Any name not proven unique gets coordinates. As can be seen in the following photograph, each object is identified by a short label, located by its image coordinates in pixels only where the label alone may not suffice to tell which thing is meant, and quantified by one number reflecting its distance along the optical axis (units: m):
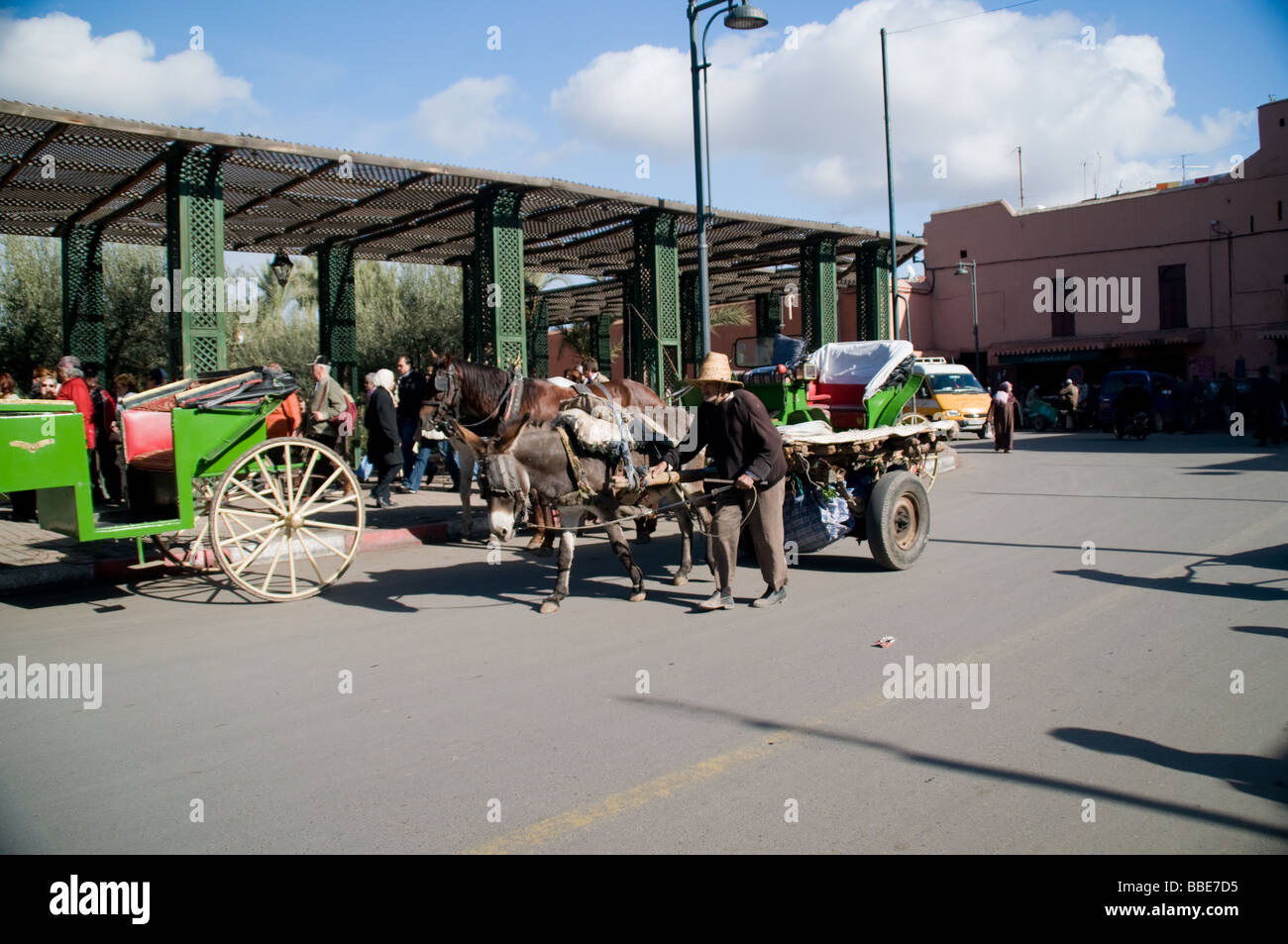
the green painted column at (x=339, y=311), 18.72
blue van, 29.03
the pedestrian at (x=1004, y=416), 22.75
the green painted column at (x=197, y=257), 12.35
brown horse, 9.92
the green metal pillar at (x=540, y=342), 26.75
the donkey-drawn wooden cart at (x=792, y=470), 7.67
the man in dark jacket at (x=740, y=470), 7.57
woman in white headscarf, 12.80
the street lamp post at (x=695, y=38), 13.27
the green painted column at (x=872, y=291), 22.25
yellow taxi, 29.81
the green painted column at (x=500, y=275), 15.27
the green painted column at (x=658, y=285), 17.38
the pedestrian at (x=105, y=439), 12.50
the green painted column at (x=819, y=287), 20.39
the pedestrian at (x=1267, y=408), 22.70
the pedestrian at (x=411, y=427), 13.48
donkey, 7.29
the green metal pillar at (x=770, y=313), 27.17
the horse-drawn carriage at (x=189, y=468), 7.18
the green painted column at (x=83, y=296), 16.44
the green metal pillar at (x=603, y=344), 29.39
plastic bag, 9.06
